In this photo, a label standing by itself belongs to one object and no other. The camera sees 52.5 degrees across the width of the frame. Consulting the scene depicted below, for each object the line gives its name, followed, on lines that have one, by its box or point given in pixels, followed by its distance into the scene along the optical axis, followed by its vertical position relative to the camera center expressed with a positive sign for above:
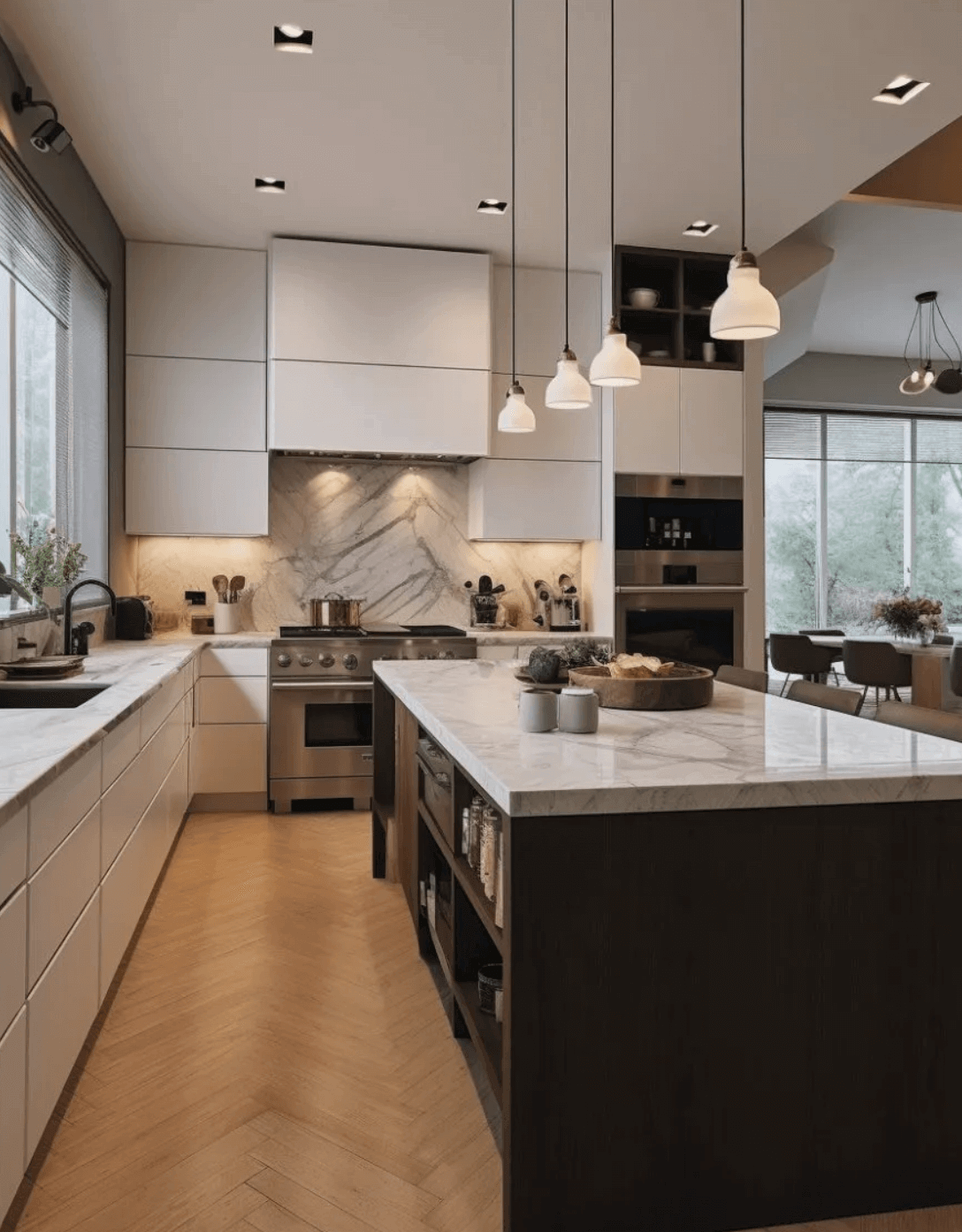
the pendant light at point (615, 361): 2.72 +0.69
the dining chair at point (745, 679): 3.34 -0.25
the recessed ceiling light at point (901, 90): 3.40 +1.84
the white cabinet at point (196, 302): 4.92 +1.56
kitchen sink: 2.97 -0.28
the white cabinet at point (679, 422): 5.10 +0.98
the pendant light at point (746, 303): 2.17 +0.68
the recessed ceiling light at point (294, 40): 3.08 +1.82
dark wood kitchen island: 1.57 -0.64
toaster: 4.77 -0.07
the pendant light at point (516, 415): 3.41 +0.68
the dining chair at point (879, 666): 6.92 -0.41
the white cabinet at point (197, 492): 4.93 +0.58
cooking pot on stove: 5.21 -0.03
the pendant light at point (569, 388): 3.05 +0.69
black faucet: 3.74 -0.10
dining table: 6.63 -0.44
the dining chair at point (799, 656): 7.45 -0.37
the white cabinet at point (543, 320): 5.30 +1.58
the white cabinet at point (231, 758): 4.80 -0.75
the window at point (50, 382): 3.46 +0.92
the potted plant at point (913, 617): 7.01 -0.06
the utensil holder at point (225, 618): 5.09 -0.06
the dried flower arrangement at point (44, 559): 3.41 +0.17
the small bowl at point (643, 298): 5.04 +1.61
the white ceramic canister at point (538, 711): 2.12 -0.23
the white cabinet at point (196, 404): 4.91 +1.03
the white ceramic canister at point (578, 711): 2.11 -0.22
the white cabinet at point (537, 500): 5.29 +0.59
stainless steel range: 4.80 -0.49
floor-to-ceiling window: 9.16 +0.91
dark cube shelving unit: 5.11 +1.64
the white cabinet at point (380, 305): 4.88 +1.54
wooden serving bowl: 2.48 -0.22
